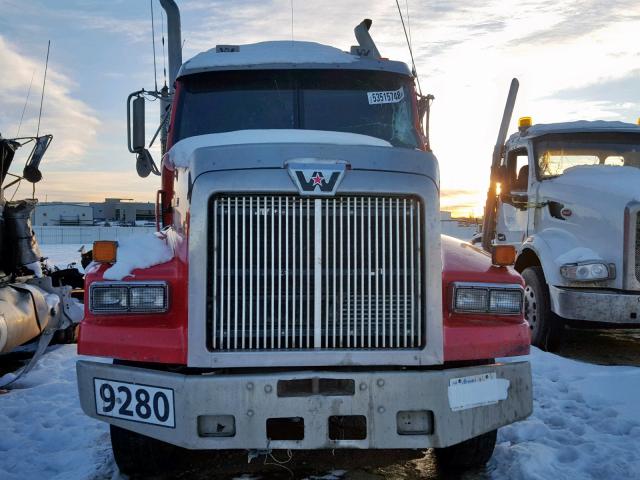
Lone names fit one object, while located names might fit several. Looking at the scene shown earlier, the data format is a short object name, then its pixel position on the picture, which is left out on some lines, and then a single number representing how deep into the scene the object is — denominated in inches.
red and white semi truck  120.0
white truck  251.8
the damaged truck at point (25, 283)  231.1
